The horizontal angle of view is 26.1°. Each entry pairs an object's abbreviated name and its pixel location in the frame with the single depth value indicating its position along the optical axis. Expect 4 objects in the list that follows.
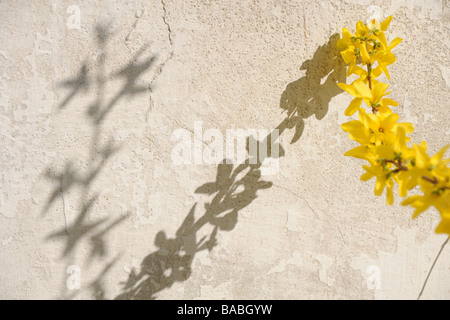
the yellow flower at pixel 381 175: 0.75
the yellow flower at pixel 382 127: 0.77
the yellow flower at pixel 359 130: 0.78
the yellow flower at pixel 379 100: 0.80
